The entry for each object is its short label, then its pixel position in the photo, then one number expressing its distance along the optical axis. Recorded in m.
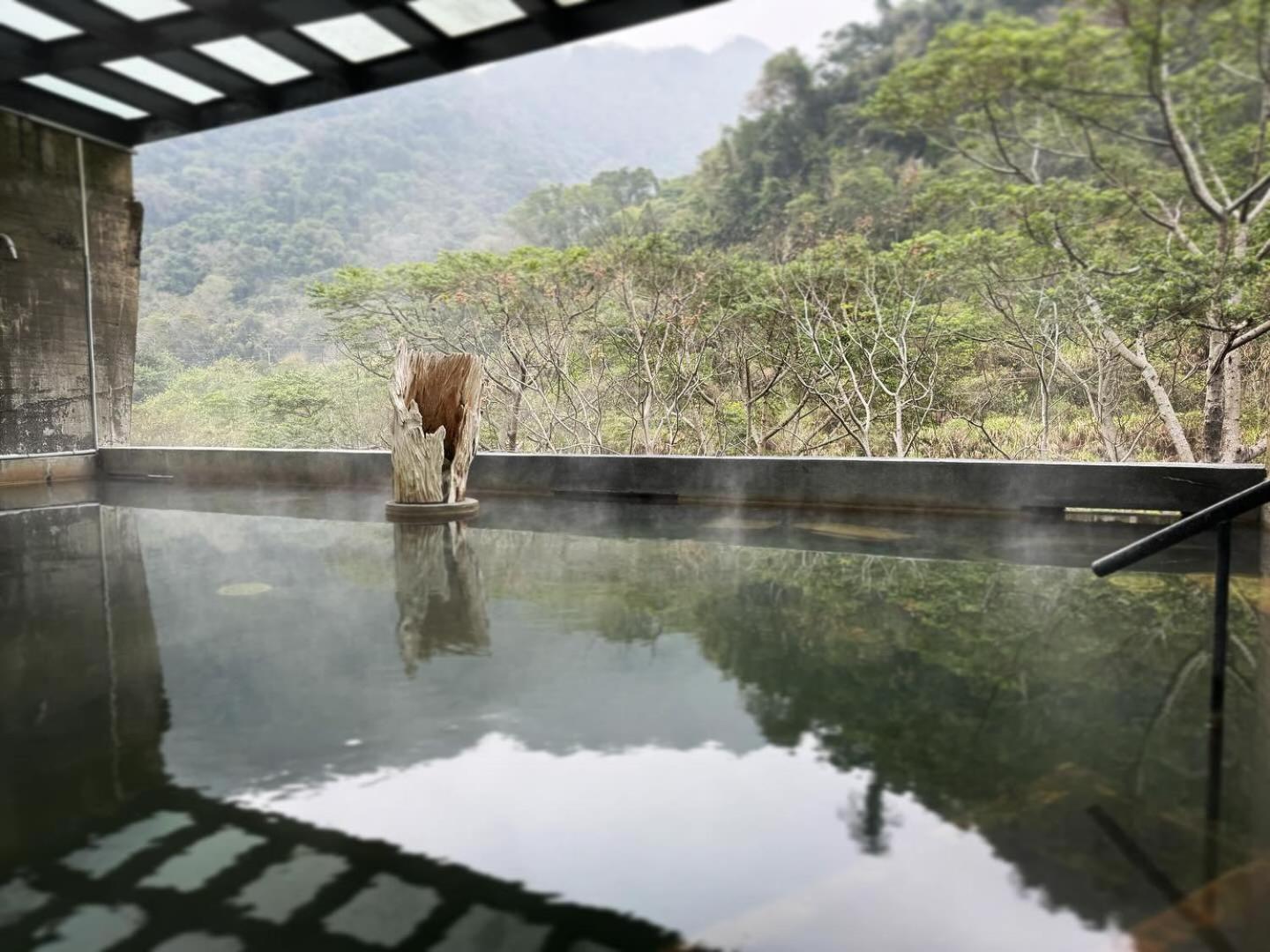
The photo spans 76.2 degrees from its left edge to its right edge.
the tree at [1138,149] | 5.60
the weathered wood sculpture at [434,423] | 5.51
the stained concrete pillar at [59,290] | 7.71
